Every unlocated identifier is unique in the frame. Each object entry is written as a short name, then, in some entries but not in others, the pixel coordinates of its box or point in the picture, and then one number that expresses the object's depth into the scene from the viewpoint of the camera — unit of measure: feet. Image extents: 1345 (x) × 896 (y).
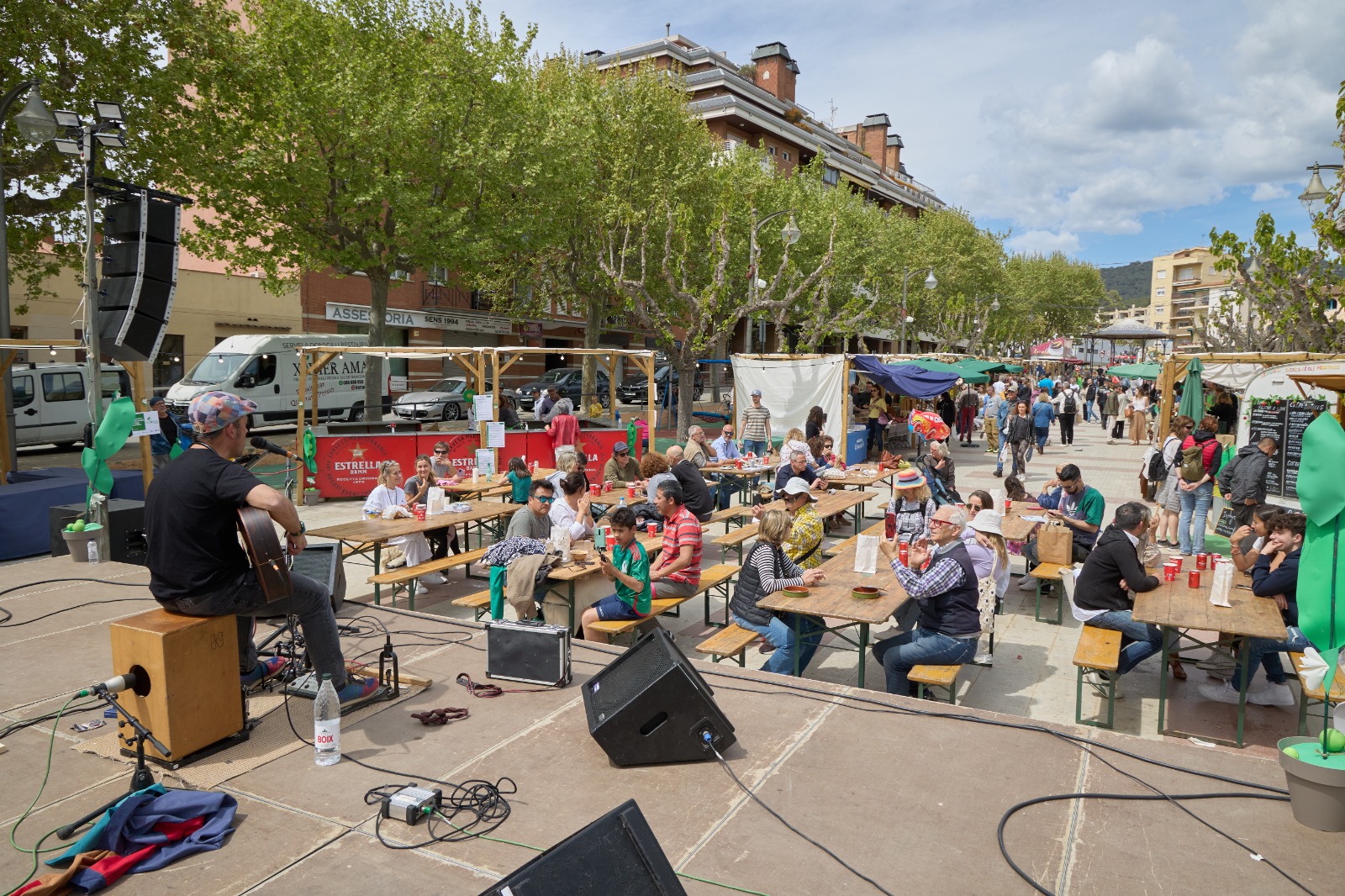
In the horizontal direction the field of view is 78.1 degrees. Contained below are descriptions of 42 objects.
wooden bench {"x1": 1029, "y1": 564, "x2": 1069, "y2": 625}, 27.09
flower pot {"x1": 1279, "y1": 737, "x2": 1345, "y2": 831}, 11.57
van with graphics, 72.69
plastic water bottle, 13.70
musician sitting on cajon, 13.21
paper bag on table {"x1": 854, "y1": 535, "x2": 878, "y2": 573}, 22.58
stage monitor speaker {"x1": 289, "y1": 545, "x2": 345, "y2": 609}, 22.62
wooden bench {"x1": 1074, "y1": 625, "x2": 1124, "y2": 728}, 18.65
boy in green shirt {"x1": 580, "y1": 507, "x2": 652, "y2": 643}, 21.25
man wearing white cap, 54.13
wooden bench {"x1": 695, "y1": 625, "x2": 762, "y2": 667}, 19.90
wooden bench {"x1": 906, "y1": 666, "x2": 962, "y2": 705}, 18.40
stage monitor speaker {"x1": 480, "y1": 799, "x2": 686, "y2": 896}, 8.34
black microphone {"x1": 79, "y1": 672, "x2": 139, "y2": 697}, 12.59
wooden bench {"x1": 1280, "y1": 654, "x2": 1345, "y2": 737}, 17.10
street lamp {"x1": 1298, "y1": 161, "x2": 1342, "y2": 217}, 48.24
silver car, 84.79
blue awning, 62.13
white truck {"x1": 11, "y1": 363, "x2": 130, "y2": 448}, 61.16
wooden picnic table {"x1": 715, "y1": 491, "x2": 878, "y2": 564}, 31.86
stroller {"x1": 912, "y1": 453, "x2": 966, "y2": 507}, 35.63
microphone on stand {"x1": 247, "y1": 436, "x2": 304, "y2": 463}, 18.69
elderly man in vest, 19.21
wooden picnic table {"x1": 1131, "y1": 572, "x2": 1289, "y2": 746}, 18.07
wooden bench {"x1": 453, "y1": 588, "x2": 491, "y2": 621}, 24.16
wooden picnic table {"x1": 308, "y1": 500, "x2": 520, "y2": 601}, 26.63
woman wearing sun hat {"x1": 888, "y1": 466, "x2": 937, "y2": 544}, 28.30
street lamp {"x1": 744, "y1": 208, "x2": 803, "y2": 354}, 68.90
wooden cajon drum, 13.08
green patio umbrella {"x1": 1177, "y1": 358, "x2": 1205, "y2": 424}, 47.83
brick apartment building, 104.27
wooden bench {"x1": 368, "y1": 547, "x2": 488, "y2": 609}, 25.75
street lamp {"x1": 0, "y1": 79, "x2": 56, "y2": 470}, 33.09
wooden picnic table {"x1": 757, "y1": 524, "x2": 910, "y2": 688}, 19.29
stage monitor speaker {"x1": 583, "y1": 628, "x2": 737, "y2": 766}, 13.67
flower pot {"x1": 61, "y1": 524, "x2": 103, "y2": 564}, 28.27
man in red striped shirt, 23.32
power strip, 12.13
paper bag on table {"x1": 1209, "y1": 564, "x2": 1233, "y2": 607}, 19.69
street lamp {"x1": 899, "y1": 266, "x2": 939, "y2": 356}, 92.17
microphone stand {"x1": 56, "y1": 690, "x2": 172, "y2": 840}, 11.67
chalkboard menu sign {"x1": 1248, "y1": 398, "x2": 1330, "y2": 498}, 41.50
